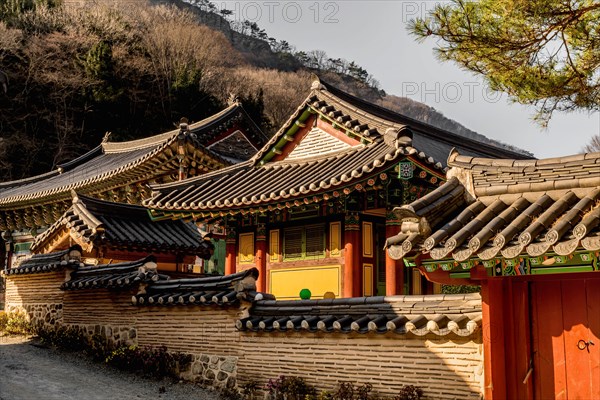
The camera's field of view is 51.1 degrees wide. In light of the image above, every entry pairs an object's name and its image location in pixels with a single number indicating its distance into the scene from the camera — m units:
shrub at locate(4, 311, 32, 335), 16.47
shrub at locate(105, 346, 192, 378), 12.33
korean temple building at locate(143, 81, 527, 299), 12.76
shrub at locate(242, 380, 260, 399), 10.85
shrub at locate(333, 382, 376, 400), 9.32
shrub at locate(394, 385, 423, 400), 8.77
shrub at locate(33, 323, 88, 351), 14.62
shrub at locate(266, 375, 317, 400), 10.13
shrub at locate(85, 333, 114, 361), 13.80
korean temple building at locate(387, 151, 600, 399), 6.16
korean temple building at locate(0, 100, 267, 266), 21.75
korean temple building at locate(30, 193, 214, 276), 16.95
